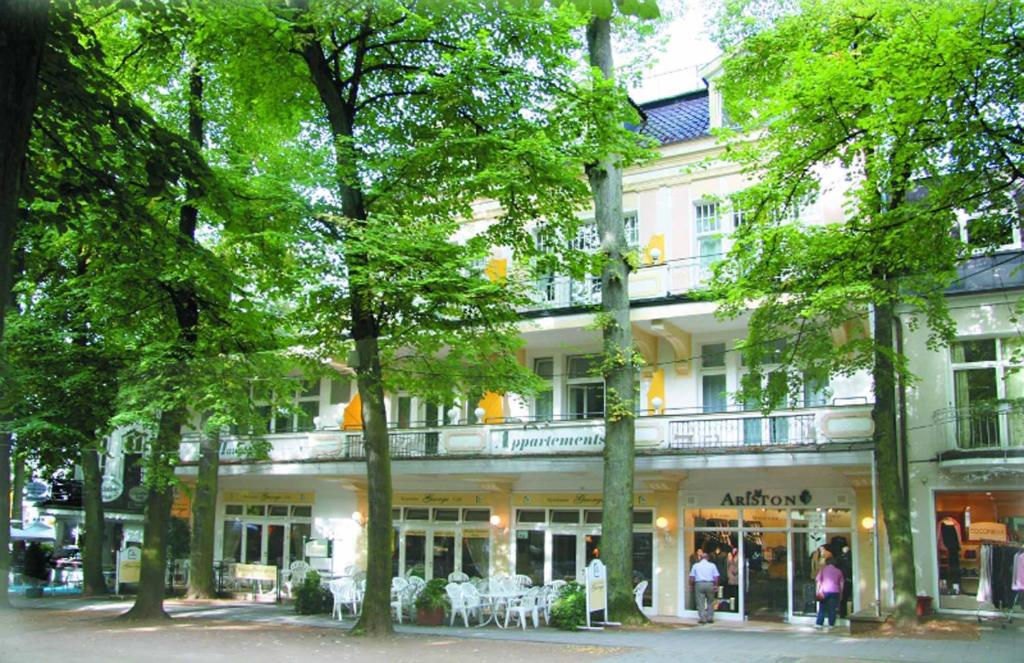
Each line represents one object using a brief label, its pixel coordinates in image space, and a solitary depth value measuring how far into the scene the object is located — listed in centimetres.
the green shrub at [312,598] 1962
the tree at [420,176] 1352
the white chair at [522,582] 1954
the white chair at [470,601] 1775
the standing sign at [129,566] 2264
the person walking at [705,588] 1861
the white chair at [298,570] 2358
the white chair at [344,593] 1856
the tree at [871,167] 1041
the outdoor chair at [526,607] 1694
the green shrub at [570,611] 1581
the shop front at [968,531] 1705
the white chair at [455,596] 1791
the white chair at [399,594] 1848
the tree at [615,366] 1606
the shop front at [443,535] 2328
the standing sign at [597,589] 1530
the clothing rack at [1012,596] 1621
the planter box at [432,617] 1812
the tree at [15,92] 552
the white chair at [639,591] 1745
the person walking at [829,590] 1698
